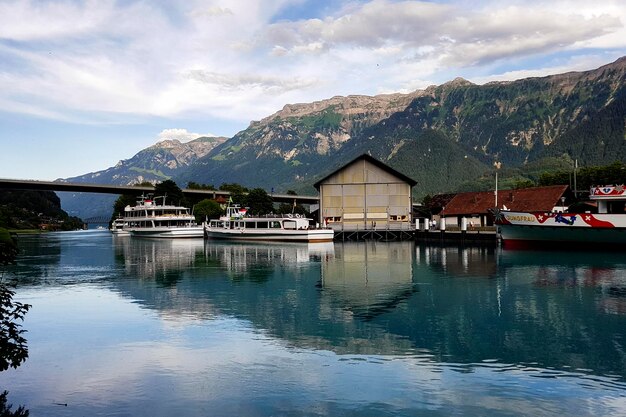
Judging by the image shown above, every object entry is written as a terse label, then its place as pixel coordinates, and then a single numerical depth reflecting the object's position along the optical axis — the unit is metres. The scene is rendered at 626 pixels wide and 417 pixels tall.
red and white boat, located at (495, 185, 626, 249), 50.34
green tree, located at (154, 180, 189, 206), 125.81
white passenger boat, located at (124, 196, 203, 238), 91.75
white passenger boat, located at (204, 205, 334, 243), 73.00
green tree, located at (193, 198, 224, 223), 120.12
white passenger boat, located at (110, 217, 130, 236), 119.29
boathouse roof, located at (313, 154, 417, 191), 88.88
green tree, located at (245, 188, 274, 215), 124.31
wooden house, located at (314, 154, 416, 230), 89.44
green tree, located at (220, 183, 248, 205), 131.12
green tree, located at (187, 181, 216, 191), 174.50
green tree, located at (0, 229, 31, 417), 10.49
